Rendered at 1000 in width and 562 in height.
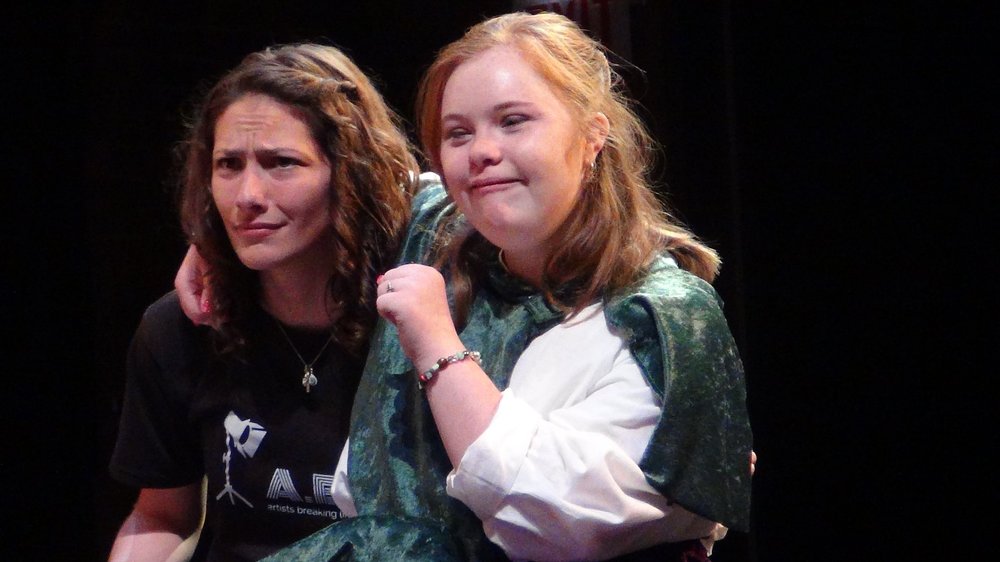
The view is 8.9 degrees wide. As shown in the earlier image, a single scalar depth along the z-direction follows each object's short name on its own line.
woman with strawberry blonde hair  5.92
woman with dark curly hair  6.23
